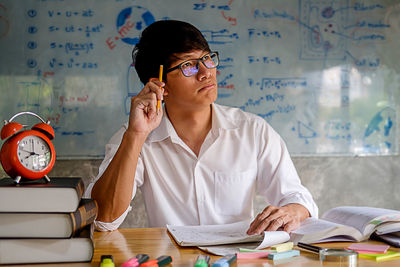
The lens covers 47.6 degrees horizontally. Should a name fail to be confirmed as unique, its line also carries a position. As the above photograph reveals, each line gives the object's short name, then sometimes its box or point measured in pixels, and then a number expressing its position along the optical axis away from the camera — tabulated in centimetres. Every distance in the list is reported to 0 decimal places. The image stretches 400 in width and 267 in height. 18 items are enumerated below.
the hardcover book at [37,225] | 95
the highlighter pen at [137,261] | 88
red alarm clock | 103
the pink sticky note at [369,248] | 110
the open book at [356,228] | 119
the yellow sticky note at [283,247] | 107
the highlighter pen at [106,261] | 91
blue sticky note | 102
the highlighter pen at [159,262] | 89
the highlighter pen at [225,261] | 88
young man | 179
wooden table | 99
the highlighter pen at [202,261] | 89
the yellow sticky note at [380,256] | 102
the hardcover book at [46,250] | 96
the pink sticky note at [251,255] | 103
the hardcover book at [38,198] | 94
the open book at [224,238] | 111
